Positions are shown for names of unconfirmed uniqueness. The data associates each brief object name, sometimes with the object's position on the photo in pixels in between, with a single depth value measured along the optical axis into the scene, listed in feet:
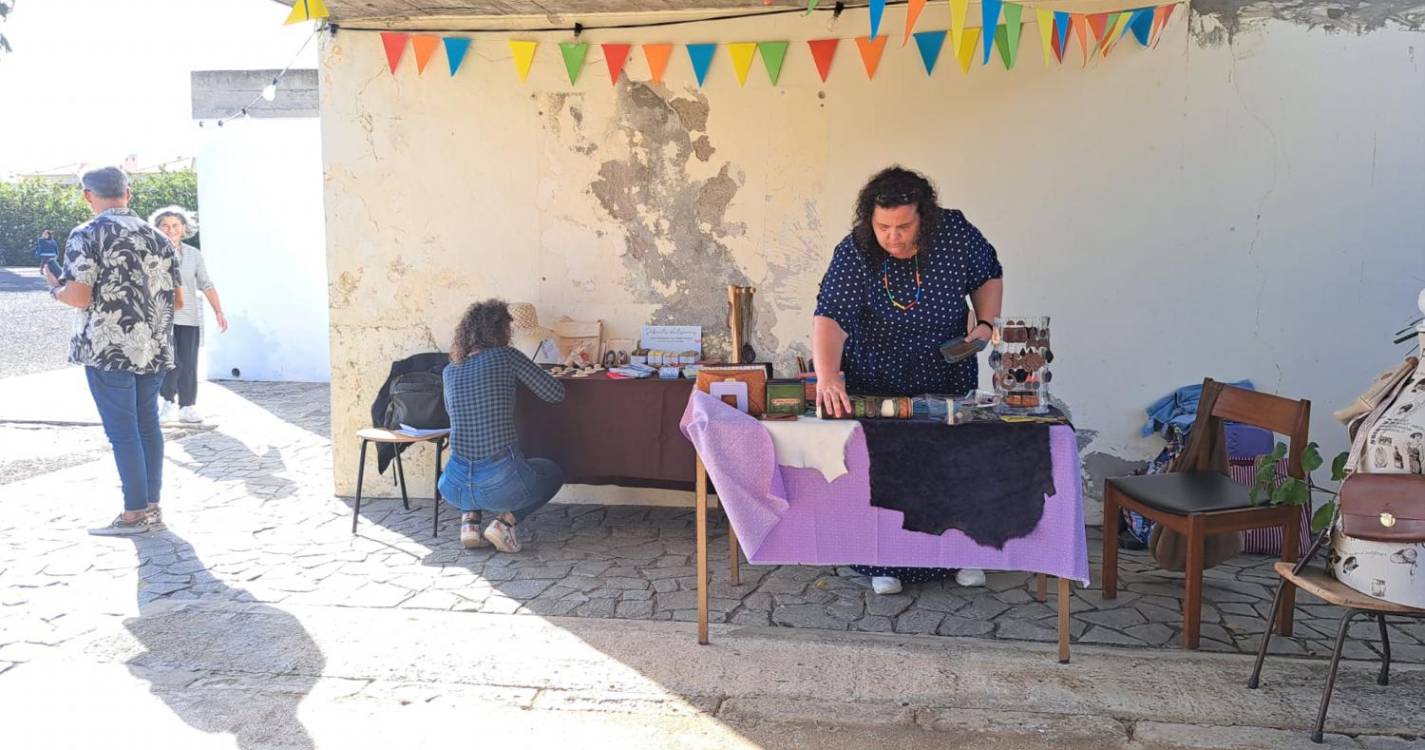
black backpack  17.39
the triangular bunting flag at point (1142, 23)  16.46
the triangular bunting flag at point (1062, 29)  16.54
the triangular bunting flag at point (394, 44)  18.47
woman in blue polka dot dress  12.46
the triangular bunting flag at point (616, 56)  18.16
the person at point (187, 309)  24.39
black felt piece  11.37
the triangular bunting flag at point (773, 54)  17.69
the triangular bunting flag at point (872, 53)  17.38
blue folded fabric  16.63
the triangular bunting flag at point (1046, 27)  15.92
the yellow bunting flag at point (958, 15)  11.93
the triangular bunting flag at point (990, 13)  12.79
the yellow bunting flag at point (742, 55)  17.74
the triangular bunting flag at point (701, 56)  17.89
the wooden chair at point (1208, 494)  12.02
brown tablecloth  16.96
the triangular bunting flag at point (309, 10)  13.62
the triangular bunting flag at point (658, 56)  18.07
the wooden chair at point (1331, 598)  9.38
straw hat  18.67
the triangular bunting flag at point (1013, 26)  16.78
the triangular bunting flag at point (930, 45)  17.11
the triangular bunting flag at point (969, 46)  16.94
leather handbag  8.93
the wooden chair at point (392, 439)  16.94
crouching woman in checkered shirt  15.88
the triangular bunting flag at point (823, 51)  17.56
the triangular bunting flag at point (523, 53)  18.29
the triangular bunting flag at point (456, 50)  18.37
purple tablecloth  11.34
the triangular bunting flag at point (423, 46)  18.49
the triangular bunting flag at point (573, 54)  18.21
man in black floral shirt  16.31
